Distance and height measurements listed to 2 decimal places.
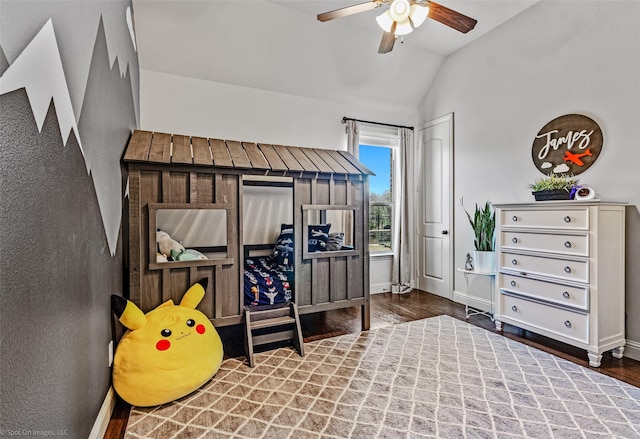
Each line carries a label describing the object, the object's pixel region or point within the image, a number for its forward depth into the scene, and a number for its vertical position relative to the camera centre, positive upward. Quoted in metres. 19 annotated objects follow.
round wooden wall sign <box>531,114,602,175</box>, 2.80 +0.66
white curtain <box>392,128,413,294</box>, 4.57 -0.12
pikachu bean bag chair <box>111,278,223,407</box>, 1.85 -0.84
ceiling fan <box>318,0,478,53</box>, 2.11 +1.38
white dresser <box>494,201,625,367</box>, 2.42 -0.46
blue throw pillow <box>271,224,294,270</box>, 3.48 -0.38
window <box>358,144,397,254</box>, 4.73 +0.30
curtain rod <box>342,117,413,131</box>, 4.29 +1.30
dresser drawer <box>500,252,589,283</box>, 2.49 -0.42
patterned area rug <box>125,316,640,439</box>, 1.69 -1.11
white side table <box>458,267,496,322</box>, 3.36 -1.06
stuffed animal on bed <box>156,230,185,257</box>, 2.92 -0.26
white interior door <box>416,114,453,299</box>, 4.26 +0.15
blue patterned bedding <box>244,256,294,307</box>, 2.79 -0.63
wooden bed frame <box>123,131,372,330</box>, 2.30 +0.10
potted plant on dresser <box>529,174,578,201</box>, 2.73 +0.25
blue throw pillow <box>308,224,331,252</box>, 3.47 -0.22
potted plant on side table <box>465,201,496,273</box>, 3.39 -0.27
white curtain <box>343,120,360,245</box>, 4.26 +1.01
